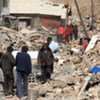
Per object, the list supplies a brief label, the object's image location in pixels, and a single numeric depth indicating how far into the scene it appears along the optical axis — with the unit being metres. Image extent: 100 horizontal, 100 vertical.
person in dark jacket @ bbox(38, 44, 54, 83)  18.02
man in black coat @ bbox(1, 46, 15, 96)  16.39
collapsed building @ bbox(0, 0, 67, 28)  44.72
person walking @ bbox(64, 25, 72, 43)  32.38
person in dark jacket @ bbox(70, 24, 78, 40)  34.79
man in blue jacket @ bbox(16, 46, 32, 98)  16.17
